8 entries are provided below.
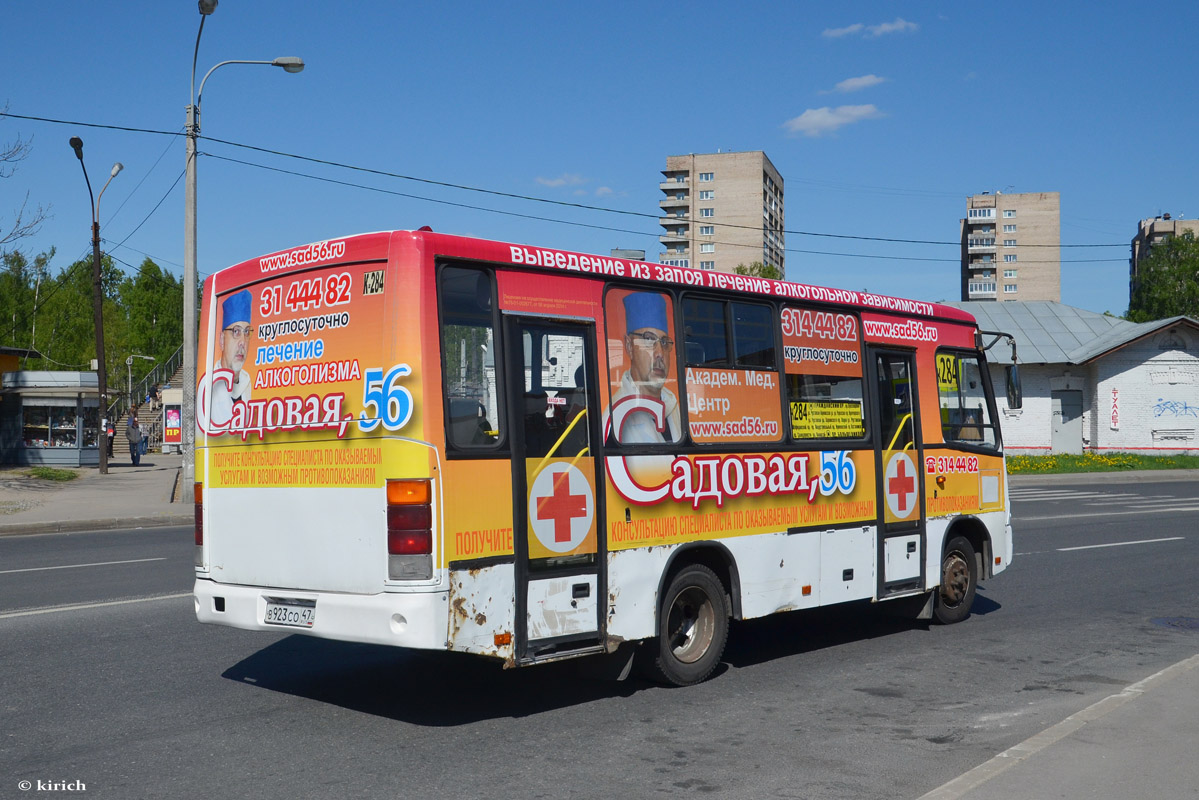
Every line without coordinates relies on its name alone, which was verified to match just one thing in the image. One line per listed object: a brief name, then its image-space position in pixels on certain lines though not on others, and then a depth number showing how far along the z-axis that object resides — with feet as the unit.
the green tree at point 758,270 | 270.46
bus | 20.43
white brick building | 139.44
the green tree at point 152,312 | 282.97
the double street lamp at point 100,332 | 116.47
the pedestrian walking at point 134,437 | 139.03
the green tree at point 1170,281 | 287.48
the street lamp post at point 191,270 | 73.46
